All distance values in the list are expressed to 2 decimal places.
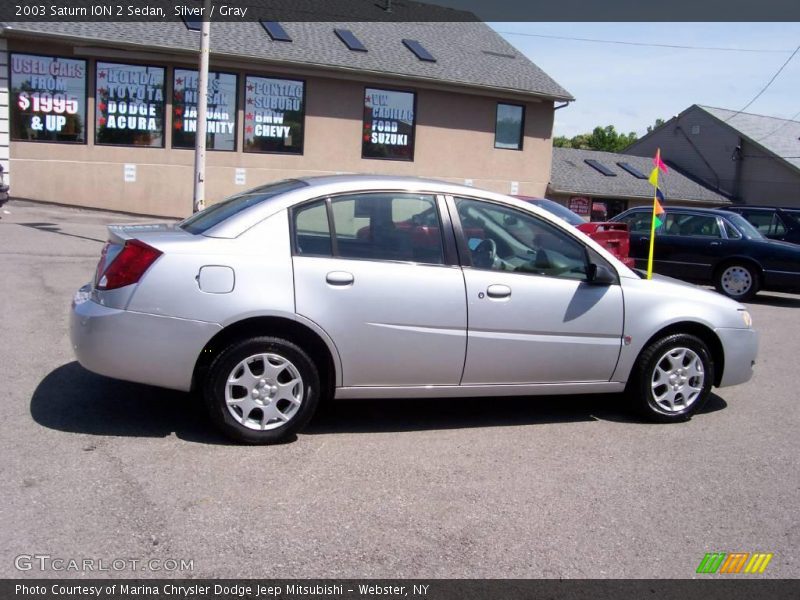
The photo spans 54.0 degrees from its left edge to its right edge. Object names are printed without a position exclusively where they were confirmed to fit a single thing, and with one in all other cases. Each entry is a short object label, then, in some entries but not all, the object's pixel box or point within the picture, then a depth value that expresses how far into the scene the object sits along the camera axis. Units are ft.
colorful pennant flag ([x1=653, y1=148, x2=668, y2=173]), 31.78
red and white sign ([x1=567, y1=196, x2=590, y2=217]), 97.09
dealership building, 57.77
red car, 39.11
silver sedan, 15.02
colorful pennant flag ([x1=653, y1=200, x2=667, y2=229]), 31.44
